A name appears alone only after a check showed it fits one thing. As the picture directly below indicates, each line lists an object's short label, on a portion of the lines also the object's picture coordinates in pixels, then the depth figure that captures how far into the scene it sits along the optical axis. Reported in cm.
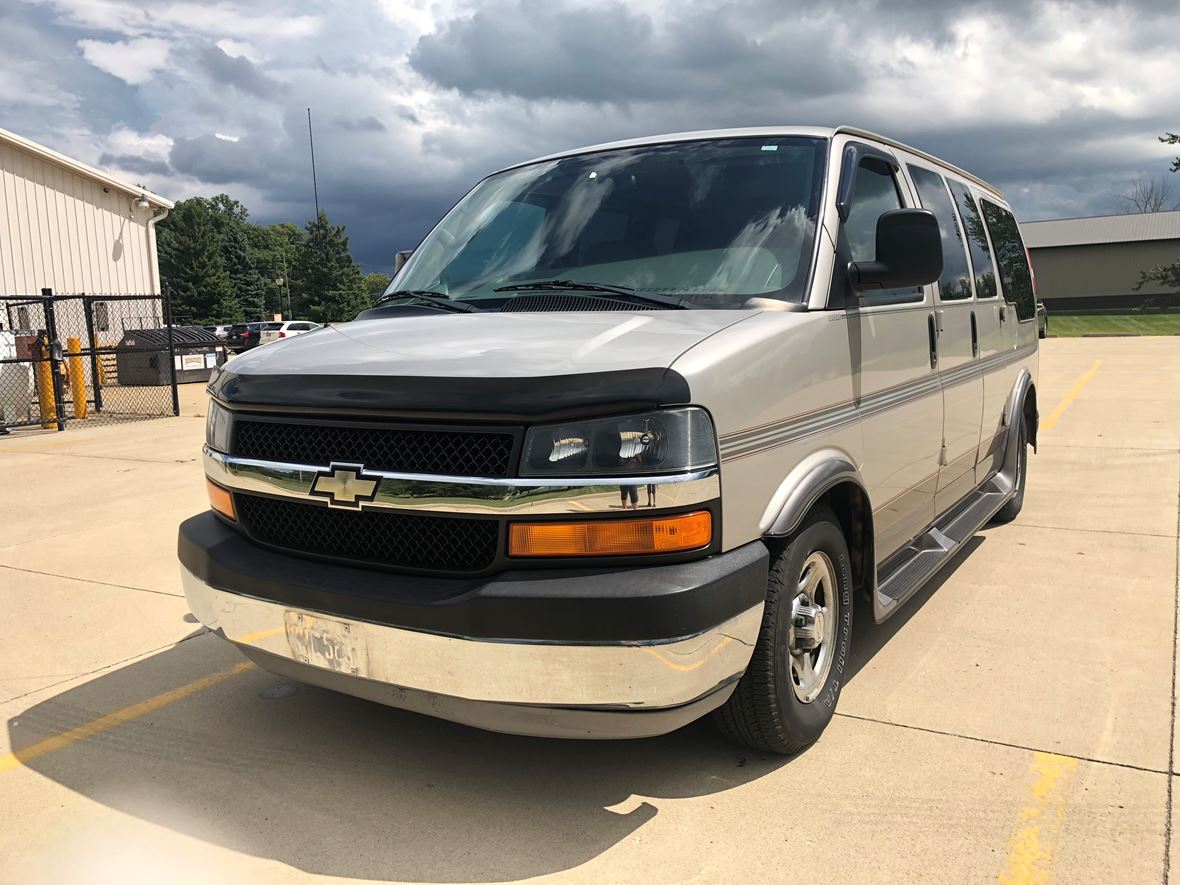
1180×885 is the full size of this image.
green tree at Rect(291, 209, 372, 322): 7925
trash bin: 1984
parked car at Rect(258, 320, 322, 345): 3486
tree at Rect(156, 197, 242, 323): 7212
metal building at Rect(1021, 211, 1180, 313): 6338
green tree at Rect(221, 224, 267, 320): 9556
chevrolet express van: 254
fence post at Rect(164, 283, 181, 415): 1415
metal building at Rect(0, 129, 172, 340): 2150
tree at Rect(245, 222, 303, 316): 9169
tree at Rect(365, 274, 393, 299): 9138
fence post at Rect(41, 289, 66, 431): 1347
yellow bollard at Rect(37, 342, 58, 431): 1380
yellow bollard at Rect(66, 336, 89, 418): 1478
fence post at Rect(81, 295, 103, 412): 1426
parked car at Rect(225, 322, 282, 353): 3312
